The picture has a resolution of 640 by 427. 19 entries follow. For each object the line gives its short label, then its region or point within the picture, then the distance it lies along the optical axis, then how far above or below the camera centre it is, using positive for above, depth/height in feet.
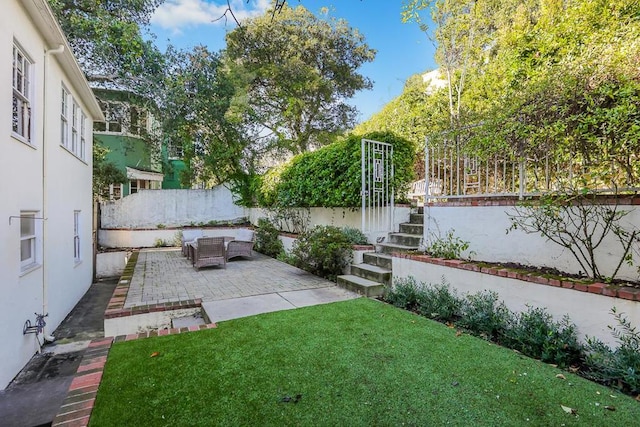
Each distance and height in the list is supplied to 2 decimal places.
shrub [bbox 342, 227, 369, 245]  25.07 -2.12
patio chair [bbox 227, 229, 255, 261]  32.65 -4.01
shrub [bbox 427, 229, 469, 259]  17.07 -1.99
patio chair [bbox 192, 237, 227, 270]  28.25 -3.82
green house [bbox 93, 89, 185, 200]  43.65 +10.76
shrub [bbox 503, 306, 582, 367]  10.87 -4.53
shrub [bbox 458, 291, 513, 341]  13.12 -4.42
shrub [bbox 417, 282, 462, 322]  15.19 -4.52
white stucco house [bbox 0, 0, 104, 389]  12.99 +1.76
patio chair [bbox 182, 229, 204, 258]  34.67 -3.22
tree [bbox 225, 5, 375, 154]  53.36 +23.23
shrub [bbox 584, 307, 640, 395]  9.07 -4.46
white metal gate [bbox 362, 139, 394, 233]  24.45 +1.80
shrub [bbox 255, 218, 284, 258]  36.22 -3.58
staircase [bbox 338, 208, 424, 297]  19.97 -3.76
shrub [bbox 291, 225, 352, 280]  23.73 -3.11
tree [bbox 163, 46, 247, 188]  40.24 +12.61
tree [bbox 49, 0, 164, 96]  33.24 +18.21
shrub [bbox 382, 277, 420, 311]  17.21 -4.65
